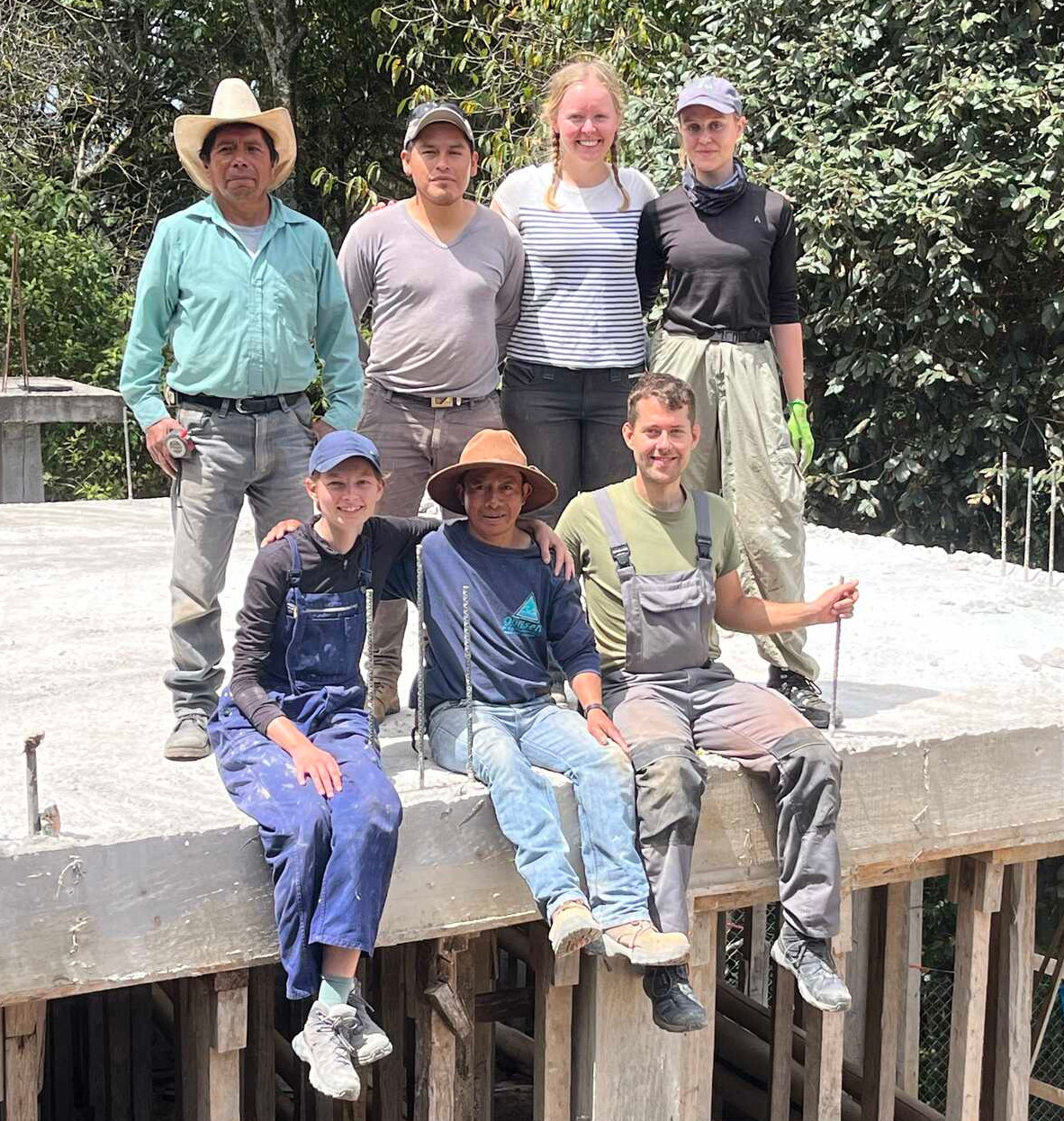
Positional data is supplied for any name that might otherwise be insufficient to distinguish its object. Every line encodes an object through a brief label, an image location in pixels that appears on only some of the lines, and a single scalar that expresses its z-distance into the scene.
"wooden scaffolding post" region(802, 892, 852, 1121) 5.27
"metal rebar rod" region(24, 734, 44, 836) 4.02
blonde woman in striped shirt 5.04
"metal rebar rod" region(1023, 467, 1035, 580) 7.03
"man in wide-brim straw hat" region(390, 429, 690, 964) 4.35
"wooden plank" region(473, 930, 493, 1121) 5.86
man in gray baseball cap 4.89
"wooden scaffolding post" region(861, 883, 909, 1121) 5.90
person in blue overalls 3.98
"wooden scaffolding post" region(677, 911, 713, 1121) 5.01
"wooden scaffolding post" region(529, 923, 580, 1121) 4.86
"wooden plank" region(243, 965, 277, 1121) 6.03
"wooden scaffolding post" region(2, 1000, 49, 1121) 4.24
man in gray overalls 4.56
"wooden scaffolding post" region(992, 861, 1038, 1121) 5.87
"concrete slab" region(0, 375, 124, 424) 9.95
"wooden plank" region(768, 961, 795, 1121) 6.00
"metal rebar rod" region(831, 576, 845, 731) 4.95
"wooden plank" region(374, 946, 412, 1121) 5.53
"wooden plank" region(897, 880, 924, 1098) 6.70
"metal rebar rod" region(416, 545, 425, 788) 4.48
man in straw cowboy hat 4.54
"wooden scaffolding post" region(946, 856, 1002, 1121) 5.59
